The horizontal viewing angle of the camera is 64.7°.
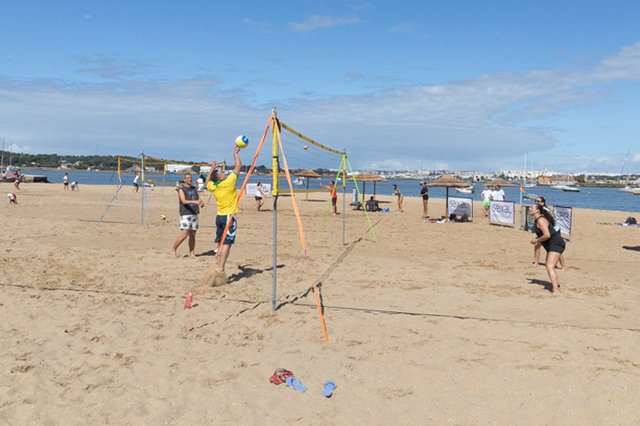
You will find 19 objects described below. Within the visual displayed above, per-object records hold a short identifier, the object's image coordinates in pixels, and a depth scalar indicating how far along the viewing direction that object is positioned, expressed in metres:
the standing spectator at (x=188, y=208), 8.11
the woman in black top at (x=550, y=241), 6.55
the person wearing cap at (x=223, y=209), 6.43
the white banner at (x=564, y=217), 12.87
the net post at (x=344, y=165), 10.42
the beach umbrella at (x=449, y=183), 18.34
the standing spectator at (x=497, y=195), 18.34
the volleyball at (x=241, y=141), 6.09
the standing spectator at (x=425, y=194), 18.09
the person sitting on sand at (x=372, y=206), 21.28
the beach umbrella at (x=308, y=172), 27.11
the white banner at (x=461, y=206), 17.05
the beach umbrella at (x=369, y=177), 23.84
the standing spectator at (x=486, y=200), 19.30
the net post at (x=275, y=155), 5.10
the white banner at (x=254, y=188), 24.02
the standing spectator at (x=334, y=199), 17.81
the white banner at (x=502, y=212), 15.57
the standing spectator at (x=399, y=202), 22.15
